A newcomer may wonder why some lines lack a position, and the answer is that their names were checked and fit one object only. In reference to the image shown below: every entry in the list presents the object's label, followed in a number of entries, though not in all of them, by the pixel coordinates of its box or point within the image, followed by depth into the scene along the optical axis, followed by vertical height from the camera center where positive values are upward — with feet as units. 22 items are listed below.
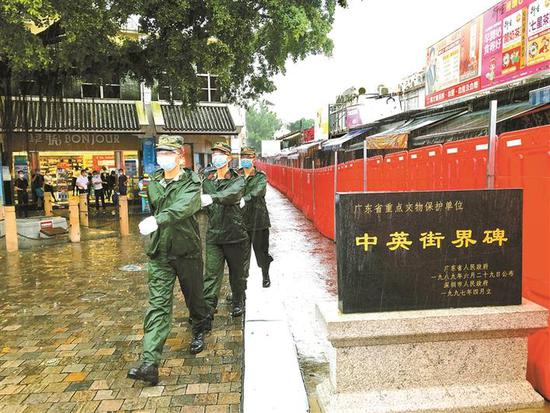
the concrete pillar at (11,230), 32.22 -4.05
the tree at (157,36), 26.13 +9.06
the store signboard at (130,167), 68.90 +0.66
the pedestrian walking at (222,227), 16.37 -2.10
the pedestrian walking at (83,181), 60.90 -1.24
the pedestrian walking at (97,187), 61.47 -2.08
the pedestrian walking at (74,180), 67.56 -1.19
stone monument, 10.16 -3.23
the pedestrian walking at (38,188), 61.57 -2.11
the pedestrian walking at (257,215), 20.47 -2.07
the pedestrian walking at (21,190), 59.77 -2.29
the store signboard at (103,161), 68.39 +1.59
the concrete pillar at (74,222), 35.42 -3.96
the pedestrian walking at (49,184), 62.34 -1.63
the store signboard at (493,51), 26.27 +8.13
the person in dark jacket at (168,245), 12.07 -2.12
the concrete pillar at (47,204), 49.24 -3.55
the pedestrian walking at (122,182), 56.65 -1.40
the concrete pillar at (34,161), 64.34 +1.67
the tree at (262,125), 323.57 +32.69
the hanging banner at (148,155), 61.77 +2.21
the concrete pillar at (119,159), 67.97 +1.87
